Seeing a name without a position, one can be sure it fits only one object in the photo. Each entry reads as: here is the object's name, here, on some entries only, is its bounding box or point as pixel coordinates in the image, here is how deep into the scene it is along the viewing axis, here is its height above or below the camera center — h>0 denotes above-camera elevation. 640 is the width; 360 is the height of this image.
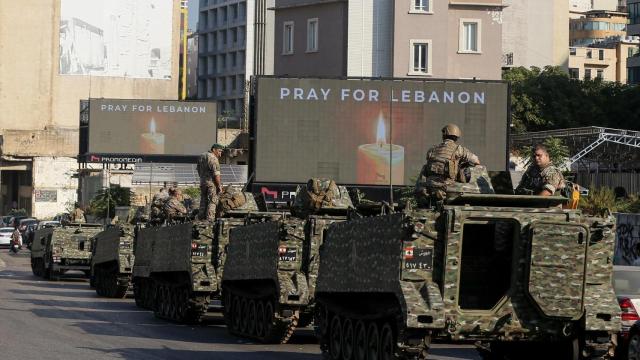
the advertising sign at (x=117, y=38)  107.94 +11.75
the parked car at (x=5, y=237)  73.62 -2.29
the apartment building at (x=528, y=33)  100.88 +11.94
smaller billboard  75.19 +3.54
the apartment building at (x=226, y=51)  139.50 +14.37
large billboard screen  46.47 +2.40
